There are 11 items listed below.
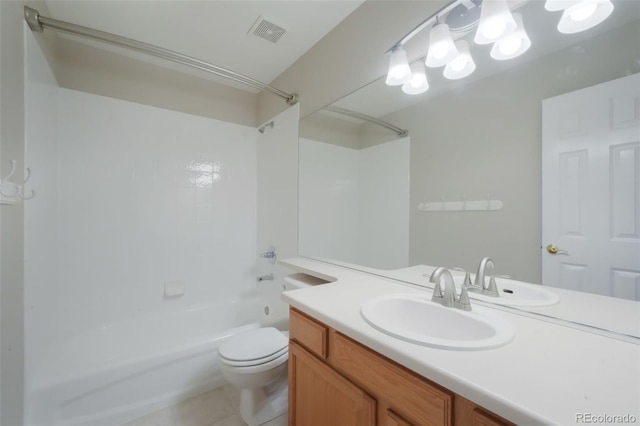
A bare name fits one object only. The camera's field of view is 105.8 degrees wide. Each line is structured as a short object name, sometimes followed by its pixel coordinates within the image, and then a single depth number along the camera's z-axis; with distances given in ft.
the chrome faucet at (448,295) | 2.78
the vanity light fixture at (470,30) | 2.52
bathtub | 4.16
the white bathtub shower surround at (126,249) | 4.39
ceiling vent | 5.08
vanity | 1.46
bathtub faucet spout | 7.25
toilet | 4.25
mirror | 2.48
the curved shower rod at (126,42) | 4.07
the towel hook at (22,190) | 3.66
